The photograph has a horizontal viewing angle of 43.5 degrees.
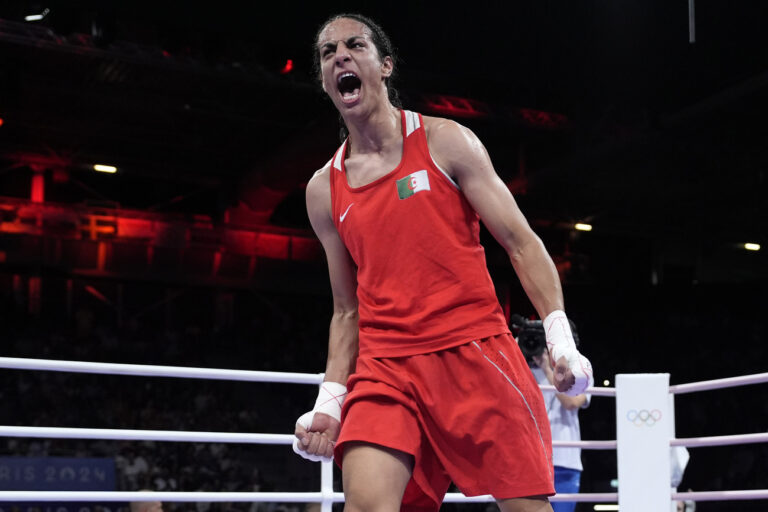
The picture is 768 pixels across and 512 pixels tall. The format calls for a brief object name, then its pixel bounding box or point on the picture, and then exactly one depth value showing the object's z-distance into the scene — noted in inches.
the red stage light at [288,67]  328.4
